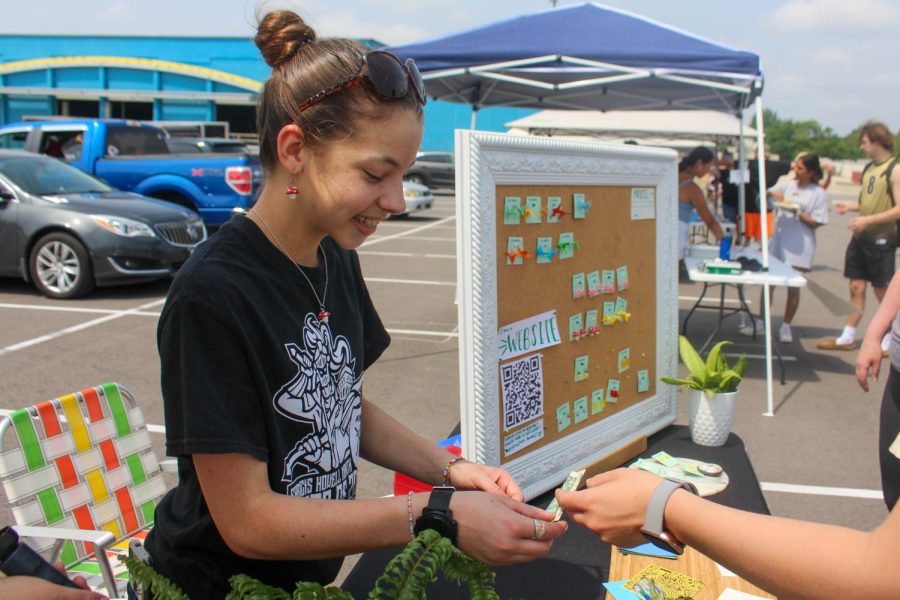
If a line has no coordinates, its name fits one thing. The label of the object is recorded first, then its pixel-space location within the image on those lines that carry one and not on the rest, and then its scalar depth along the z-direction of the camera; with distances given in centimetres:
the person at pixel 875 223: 666
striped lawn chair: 214
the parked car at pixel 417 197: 1742
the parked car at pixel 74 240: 805
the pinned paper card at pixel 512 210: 179
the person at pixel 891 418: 235
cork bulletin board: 171
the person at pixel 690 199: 781
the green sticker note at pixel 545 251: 191
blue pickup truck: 1130
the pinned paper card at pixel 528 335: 180
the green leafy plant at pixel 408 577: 96
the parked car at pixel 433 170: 2283
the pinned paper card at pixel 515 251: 180
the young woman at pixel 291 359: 118
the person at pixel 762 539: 104
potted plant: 244
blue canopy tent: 539
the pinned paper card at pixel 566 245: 200
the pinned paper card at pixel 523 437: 182
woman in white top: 762
